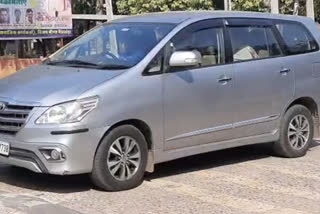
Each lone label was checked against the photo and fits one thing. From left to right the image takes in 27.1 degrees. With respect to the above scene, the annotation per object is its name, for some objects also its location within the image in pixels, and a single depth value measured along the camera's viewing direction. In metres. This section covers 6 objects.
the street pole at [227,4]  21.55
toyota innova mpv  6.29
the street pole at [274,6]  19.76
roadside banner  17.47
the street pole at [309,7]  22.91
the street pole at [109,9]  19.19
